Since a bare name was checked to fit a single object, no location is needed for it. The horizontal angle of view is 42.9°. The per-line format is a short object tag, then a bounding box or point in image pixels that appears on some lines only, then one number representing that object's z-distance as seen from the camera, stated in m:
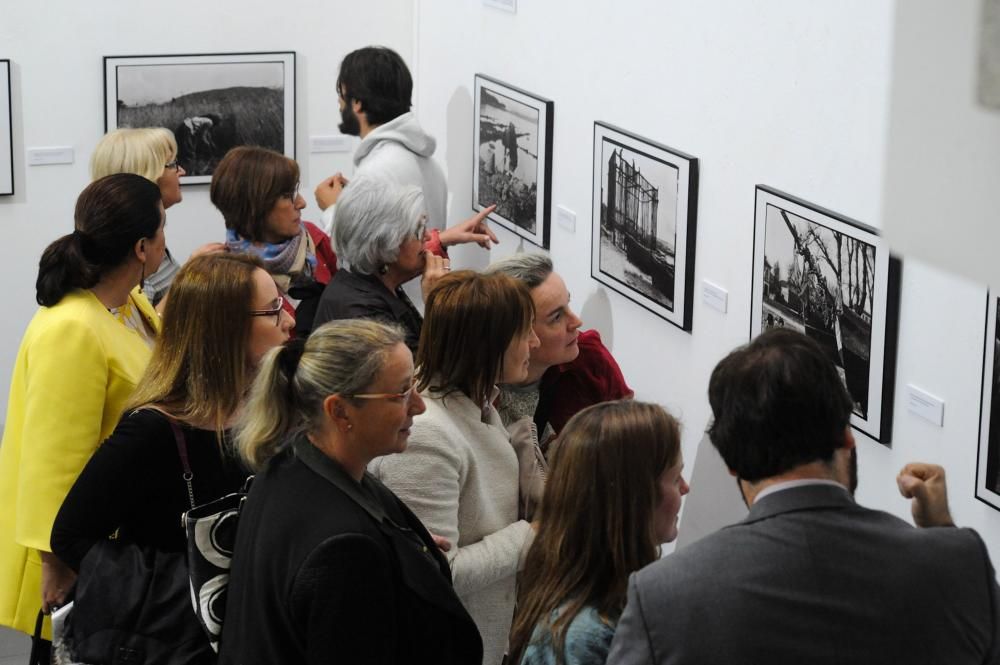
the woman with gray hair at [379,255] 5.38
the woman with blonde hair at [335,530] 2.79
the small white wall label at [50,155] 8.83
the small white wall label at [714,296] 5.60
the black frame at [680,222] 5.75
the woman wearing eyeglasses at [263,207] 6.37
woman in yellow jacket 4.13
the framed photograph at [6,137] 8.61
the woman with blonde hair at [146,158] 6.64
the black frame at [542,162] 7.21
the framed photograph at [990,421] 3.96
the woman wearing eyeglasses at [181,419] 3.54
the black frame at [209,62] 8.88
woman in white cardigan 3.72
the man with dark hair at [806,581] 2.30
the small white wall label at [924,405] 4.33
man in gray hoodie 7.47
